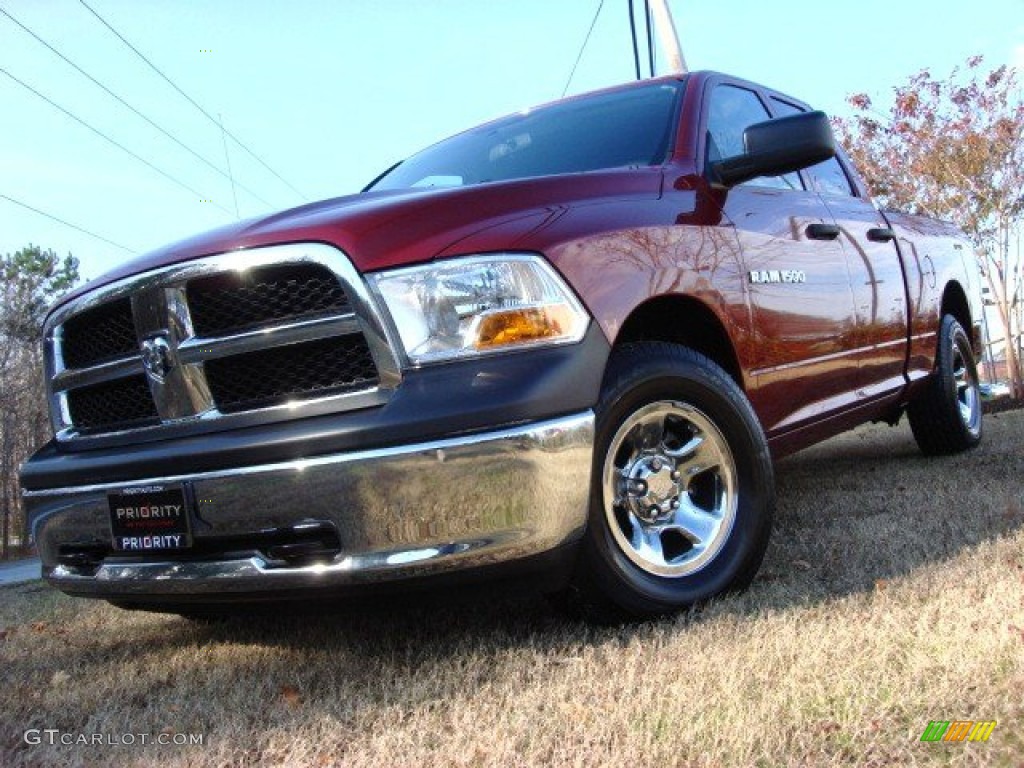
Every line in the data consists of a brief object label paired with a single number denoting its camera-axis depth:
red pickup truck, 2.29
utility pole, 13.26
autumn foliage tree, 15.34
